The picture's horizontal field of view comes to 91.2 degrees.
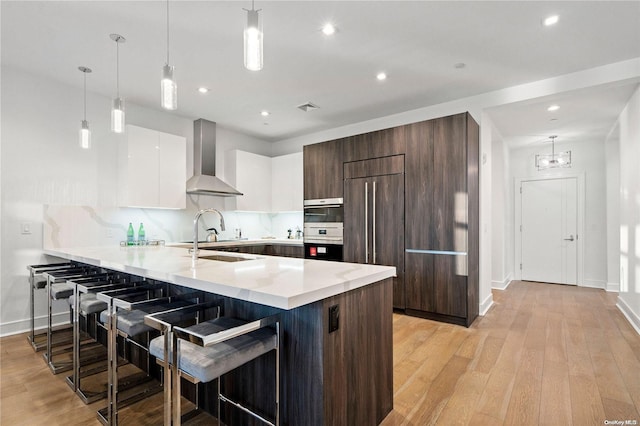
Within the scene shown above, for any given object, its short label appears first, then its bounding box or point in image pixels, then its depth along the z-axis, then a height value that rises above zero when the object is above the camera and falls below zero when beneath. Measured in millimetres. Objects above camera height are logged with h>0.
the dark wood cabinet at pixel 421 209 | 3521 +62
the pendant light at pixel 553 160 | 5562 +985
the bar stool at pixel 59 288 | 2529 -602
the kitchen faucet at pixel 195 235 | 2307 -153
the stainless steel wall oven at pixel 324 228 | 4492 -199
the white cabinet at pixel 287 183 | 5477 +586
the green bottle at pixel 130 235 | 4047 -247
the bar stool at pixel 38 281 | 2918 -613
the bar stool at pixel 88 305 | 2141 -637
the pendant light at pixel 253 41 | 1584 +891
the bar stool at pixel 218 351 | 1260 -593
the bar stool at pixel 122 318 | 1788 -608
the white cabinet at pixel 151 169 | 3912 +616
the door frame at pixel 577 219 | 5738 -119
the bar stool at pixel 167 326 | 1385 -538
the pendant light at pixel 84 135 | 2871 +743
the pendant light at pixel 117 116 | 2451 +786
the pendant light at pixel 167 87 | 2035 +844
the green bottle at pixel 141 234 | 4153 -242
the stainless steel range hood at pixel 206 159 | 4721 +875
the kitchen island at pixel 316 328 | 1378 -561
